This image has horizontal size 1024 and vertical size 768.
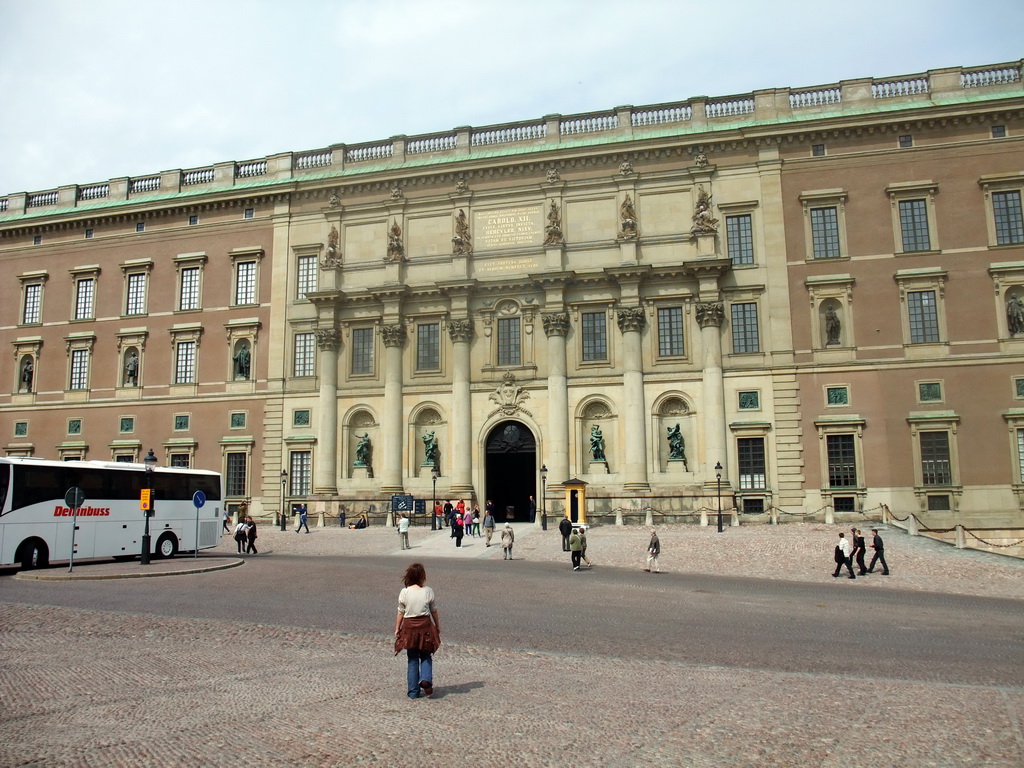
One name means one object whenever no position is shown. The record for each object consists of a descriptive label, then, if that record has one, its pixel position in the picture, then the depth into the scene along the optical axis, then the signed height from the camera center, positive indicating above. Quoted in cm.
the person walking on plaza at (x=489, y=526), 3668 -148
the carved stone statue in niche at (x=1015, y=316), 4106 +773
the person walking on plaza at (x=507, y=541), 3133 -180
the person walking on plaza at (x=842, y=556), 2544 -212
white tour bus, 2583 -39
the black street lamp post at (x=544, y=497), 4169 -35
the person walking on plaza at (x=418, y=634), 972 -157
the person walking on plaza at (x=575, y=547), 2662 -175
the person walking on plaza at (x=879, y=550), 2588 -197
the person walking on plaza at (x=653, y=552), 2672 -196
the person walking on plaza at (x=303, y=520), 4343 -123
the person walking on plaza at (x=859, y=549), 2594 -198
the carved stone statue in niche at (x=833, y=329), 4322 +769
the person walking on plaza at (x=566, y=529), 3170 -143
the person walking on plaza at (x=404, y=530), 3497 -148
